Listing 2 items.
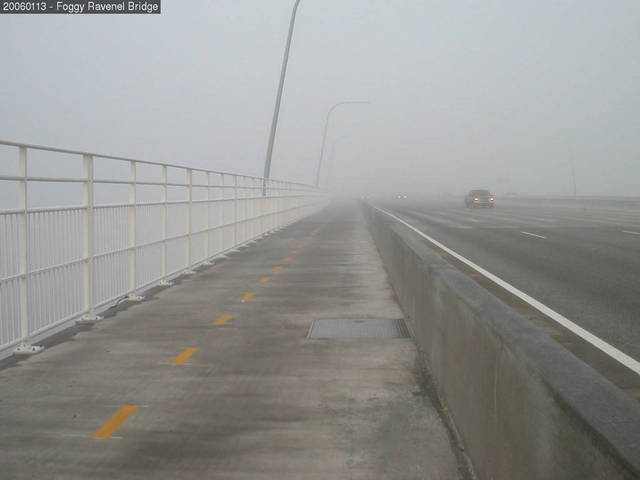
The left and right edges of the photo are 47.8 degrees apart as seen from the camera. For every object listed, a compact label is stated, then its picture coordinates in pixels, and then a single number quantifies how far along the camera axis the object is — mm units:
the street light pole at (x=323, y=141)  63419
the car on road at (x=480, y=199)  58125
